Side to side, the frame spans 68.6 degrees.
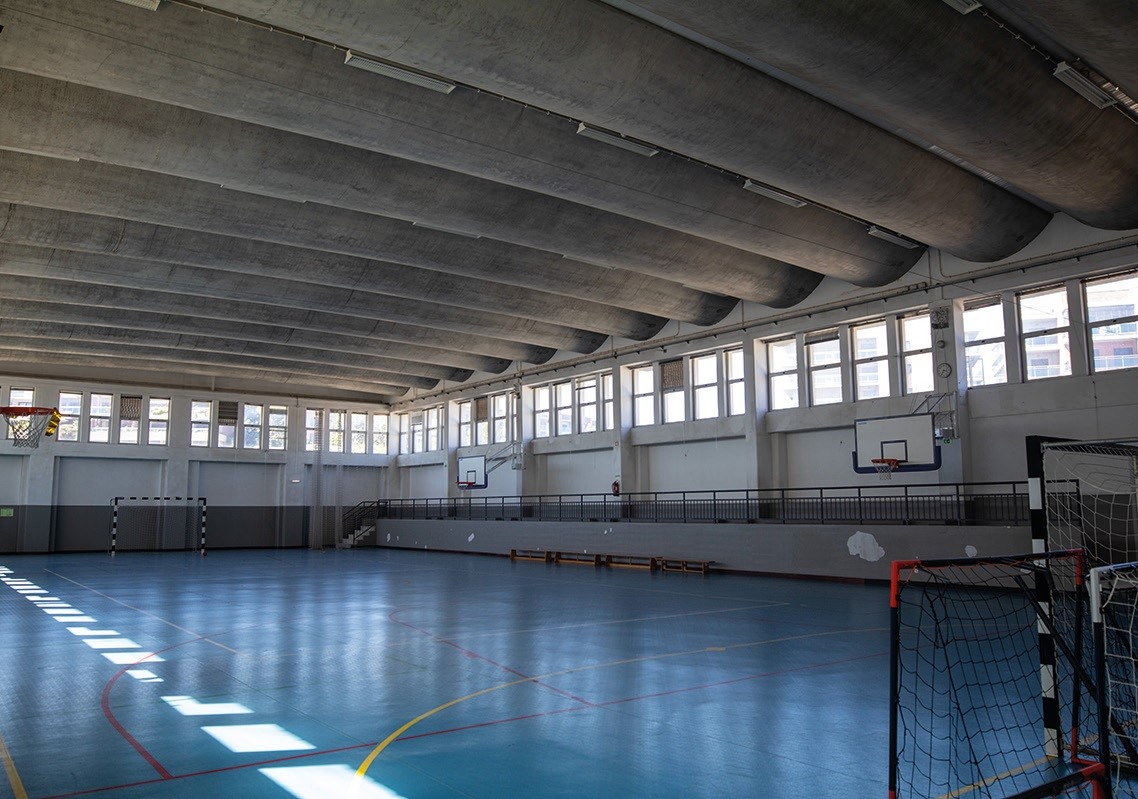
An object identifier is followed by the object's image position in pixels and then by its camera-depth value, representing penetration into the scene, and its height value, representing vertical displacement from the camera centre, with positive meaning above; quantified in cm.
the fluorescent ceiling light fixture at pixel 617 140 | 1559 +655
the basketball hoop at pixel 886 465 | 2222 +42
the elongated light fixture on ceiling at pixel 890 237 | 2109 +624
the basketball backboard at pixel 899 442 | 2177 +103
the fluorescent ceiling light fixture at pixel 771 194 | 1817 +639
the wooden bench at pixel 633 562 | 2745 -266
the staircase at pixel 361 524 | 4503 -200
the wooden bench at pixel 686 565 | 2559 -260
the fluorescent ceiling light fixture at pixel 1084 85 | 1337 +645
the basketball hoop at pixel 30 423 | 2745 +246
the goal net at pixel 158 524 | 3938 -163
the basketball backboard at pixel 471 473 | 3919 +65
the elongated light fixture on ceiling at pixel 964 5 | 1155 +657
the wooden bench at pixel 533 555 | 3184 -280
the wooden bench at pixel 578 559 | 3024 -276
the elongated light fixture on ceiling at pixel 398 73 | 1289 +659
